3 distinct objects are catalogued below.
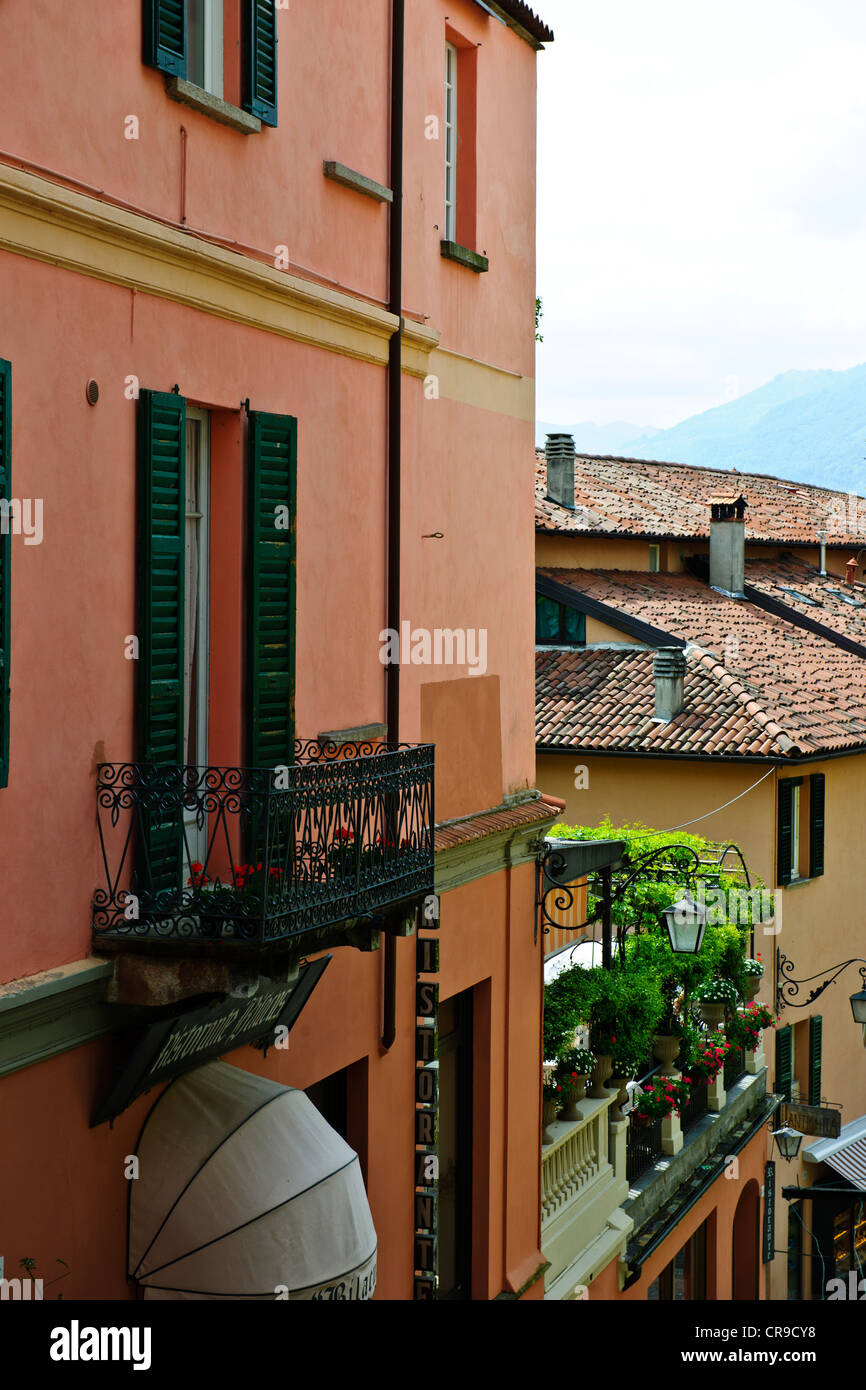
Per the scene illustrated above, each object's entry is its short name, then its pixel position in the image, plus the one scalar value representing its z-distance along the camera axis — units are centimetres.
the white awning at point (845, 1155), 2603
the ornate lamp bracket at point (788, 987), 2437
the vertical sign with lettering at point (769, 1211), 2238
